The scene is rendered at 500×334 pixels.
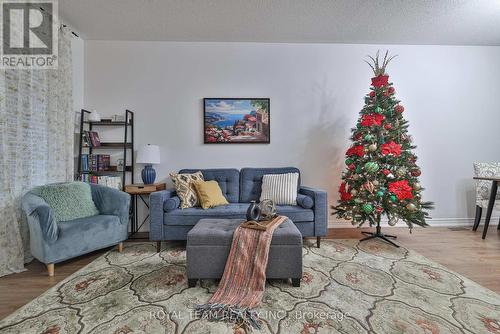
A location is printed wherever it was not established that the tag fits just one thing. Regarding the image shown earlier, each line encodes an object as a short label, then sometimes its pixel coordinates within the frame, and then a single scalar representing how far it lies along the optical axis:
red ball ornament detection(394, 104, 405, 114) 2.66
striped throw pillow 2.75
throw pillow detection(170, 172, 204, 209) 2.61
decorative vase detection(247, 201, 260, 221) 1.90
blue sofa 2.43
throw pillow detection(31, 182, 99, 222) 2.21
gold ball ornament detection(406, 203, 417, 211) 2.50
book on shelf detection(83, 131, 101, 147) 3.01
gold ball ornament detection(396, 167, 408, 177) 2.60
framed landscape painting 3.33
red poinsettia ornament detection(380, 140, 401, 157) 2.58
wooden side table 2.87
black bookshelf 3.01
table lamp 2.98
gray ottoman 1.71
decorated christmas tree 2.58
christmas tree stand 2.72
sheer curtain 2.03
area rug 1.33
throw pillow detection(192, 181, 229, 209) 2.62
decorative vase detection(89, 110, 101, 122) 3.03
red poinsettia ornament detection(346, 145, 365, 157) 2.69
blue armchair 1.94
